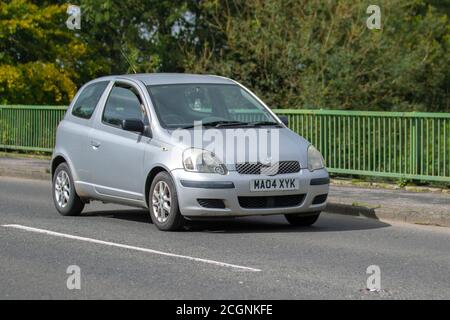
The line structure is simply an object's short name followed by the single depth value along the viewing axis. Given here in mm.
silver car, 12094
